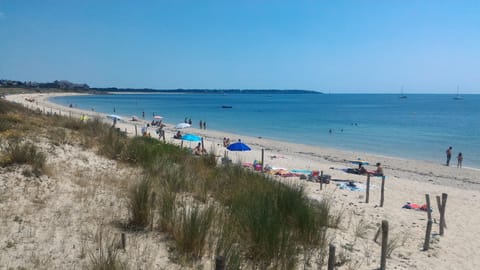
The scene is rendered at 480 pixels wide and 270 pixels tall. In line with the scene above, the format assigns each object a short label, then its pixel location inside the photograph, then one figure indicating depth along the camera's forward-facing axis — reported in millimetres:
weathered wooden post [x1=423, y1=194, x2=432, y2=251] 6848
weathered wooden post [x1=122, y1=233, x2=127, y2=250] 4174
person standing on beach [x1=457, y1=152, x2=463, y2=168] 22219
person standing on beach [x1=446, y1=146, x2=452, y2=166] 22998
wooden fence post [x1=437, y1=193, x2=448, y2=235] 8406
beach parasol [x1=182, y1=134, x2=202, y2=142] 22238
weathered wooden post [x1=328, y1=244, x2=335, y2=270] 3953
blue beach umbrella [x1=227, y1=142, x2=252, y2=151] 18766
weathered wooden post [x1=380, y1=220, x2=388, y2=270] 5133
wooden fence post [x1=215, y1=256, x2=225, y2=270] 2947
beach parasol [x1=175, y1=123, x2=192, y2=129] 31478
